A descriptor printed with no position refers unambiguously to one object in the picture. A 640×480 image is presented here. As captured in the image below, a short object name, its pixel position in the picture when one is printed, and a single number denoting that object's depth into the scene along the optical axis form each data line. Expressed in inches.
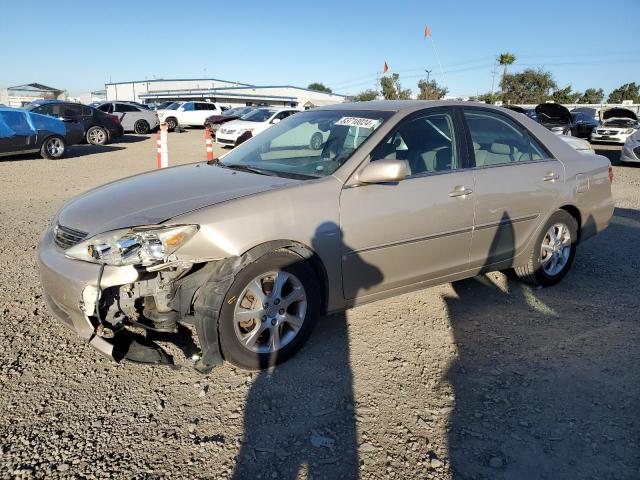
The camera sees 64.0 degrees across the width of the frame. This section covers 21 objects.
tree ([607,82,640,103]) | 2618.1
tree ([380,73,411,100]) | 2561.0
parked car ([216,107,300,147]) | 710.5
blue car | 501.7
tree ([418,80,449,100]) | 2245.6
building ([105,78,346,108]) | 2508.6
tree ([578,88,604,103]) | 2721.5
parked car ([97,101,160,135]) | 965.2
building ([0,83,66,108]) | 2249.0
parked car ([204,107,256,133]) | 1083.3
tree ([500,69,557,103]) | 2617.9
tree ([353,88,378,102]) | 2780.0
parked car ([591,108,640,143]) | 810.2
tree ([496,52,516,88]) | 2479.1
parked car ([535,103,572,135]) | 740.6
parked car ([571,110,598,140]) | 892.6
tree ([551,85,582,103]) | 2507.8
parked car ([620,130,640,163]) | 547.5
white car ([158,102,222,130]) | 1167.6
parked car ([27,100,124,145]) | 695.1
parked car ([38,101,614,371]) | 113.8
